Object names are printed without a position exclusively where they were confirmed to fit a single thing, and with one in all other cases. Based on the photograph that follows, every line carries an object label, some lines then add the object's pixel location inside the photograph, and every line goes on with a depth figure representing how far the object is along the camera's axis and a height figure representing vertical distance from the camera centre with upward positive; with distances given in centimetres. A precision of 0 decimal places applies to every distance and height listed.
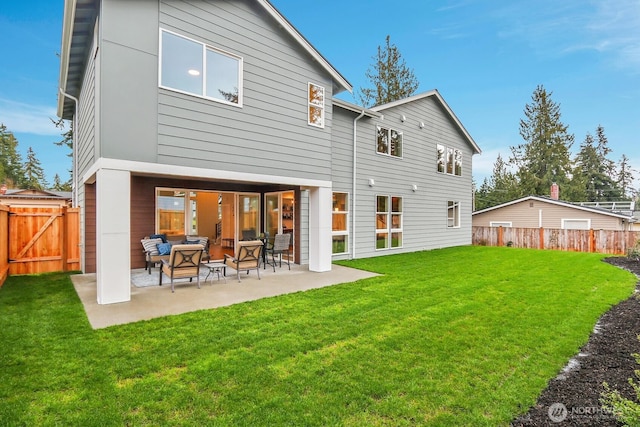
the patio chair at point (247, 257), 770 -107
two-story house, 588 +190
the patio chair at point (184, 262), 655 -103
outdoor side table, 755 -139
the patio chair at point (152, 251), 829 -101
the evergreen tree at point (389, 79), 2620 +1105
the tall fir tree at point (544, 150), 3303 +677
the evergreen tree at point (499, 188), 3447 +324
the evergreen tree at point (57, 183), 5450 +510
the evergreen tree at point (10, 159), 4494 +765
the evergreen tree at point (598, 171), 4312 +601
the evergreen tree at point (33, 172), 4888 +633
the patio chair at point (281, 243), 953 -90
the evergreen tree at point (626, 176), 4469 +544
